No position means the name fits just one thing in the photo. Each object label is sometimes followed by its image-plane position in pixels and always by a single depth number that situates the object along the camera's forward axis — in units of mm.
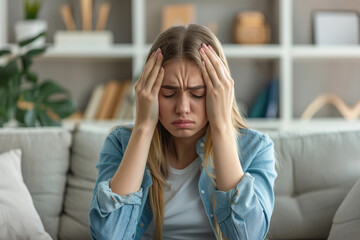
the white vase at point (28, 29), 3355
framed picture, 3676
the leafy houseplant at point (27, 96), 2475
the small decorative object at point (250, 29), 3572
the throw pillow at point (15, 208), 1701
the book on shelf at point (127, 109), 3502
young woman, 1412
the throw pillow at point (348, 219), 1573
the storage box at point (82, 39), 3426
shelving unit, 3412
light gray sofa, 1836
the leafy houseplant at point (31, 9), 3357
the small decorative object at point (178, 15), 3561
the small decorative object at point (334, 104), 3707
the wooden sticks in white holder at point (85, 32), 3428
